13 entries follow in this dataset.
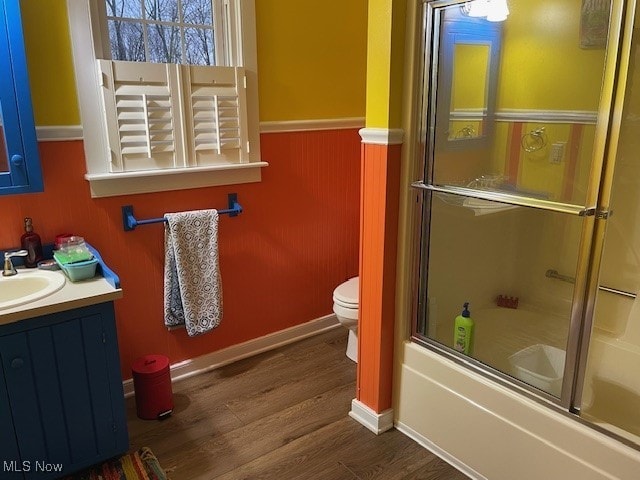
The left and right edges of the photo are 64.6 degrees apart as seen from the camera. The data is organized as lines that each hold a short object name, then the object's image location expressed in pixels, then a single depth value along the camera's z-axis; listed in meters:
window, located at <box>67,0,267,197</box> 2.08
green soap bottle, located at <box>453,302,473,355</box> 2.01
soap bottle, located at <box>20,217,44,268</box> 1.99
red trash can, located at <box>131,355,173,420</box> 2.23
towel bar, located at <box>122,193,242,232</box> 2.26
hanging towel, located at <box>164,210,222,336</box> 2.36
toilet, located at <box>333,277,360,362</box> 2.55
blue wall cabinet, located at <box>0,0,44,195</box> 1.74
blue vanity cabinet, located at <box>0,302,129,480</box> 1.68
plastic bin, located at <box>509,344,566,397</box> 1.73
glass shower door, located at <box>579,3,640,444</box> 1.98
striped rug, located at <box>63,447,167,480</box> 1.92
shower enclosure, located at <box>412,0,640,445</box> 1.84
